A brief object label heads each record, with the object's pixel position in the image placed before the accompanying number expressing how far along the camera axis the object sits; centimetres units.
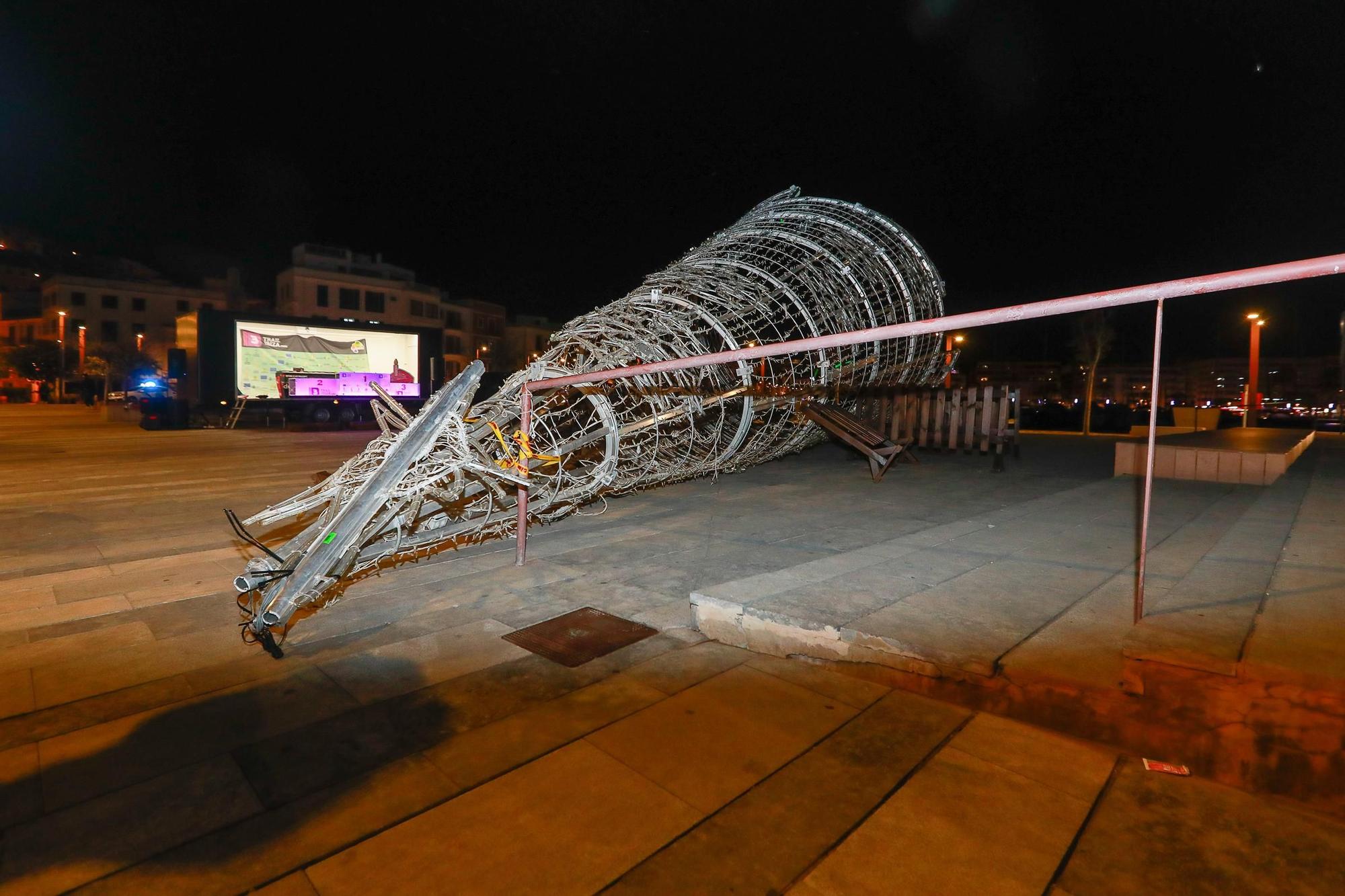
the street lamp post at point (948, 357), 1278
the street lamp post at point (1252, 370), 1866
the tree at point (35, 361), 4688
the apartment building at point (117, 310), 5075
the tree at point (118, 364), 4628
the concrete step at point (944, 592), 343
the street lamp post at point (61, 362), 4419
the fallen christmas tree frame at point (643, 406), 443
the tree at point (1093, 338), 3016
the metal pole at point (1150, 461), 299
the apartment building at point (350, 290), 4406
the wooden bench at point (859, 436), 995
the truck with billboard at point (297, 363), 2322
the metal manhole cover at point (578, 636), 378
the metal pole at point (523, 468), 546
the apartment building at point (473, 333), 5422
